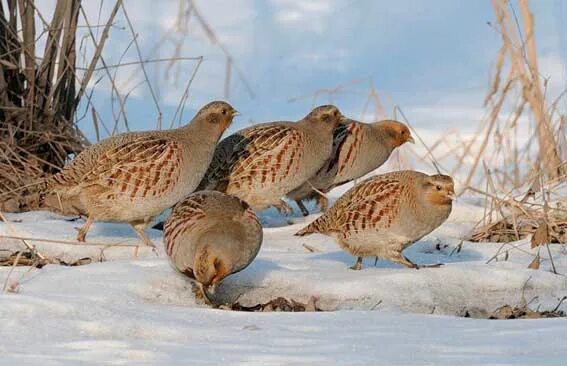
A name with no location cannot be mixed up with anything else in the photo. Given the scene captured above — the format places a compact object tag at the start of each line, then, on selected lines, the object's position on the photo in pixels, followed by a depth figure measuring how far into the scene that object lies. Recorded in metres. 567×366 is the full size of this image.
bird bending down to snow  9.39
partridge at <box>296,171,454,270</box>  11.44
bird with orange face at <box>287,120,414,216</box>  16.95
